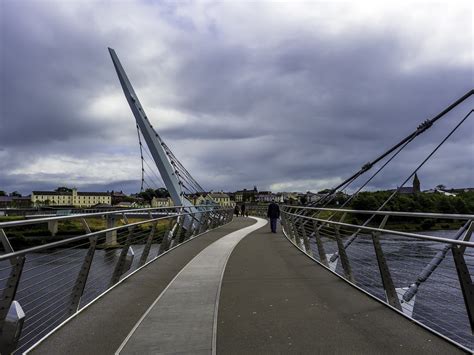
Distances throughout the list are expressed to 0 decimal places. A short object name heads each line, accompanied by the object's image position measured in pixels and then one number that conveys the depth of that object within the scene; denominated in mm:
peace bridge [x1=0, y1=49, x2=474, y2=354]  4078
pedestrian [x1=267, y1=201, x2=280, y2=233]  21219
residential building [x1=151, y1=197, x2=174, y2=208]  137000
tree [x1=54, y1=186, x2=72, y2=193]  184950
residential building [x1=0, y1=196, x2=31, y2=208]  115088
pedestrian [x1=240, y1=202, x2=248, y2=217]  50900
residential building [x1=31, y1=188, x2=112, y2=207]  169375
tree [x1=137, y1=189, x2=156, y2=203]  122688
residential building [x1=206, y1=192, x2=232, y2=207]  183125
